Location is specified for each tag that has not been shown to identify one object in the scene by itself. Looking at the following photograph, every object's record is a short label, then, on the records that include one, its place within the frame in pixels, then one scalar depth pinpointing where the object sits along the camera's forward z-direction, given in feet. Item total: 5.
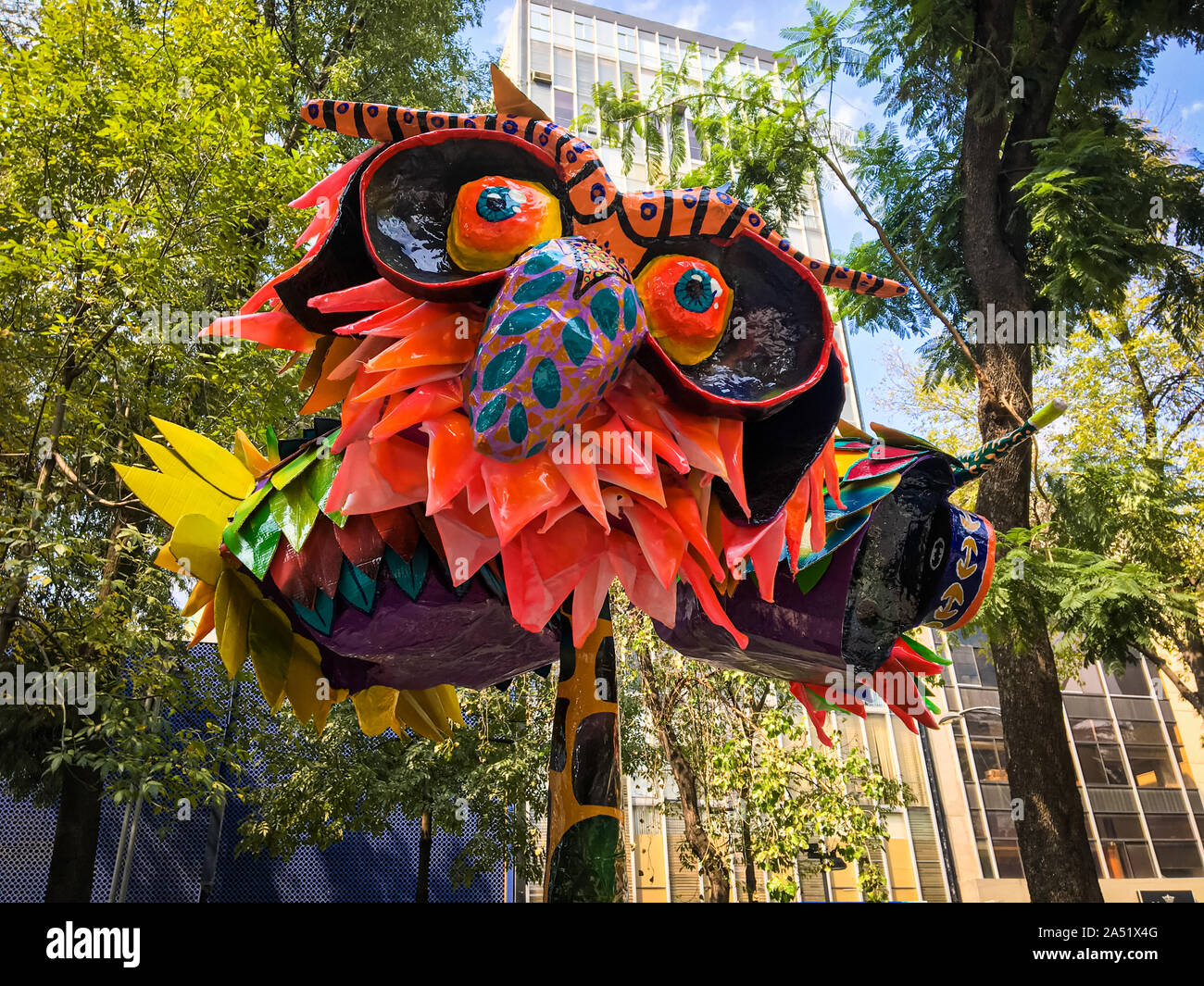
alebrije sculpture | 6.41
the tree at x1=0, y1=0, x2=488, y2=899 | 19.60
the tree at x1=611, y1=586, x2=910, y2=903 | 29.73
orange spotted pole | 7.82
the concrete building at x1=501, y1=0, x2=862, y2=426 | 83.30
